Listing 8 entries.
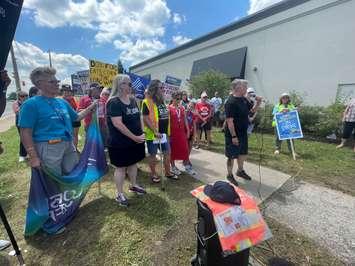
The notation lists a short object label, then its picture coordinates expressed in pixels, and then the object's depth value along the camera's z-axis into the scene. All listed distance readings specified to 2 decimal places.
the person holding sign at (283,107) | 6.09
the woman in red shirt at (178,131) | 4.31
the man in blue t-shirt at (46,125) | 2.43
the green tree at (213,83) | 15.17
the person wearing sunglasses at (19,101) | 5.78
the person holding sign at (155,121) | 3.73
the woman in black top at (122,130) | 2.97
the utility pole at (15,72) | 15.53
